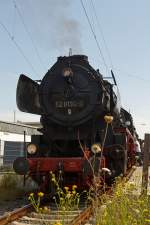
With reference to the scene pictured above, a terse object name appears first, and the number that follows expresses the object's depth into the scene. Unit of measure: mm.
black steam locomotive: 12180
